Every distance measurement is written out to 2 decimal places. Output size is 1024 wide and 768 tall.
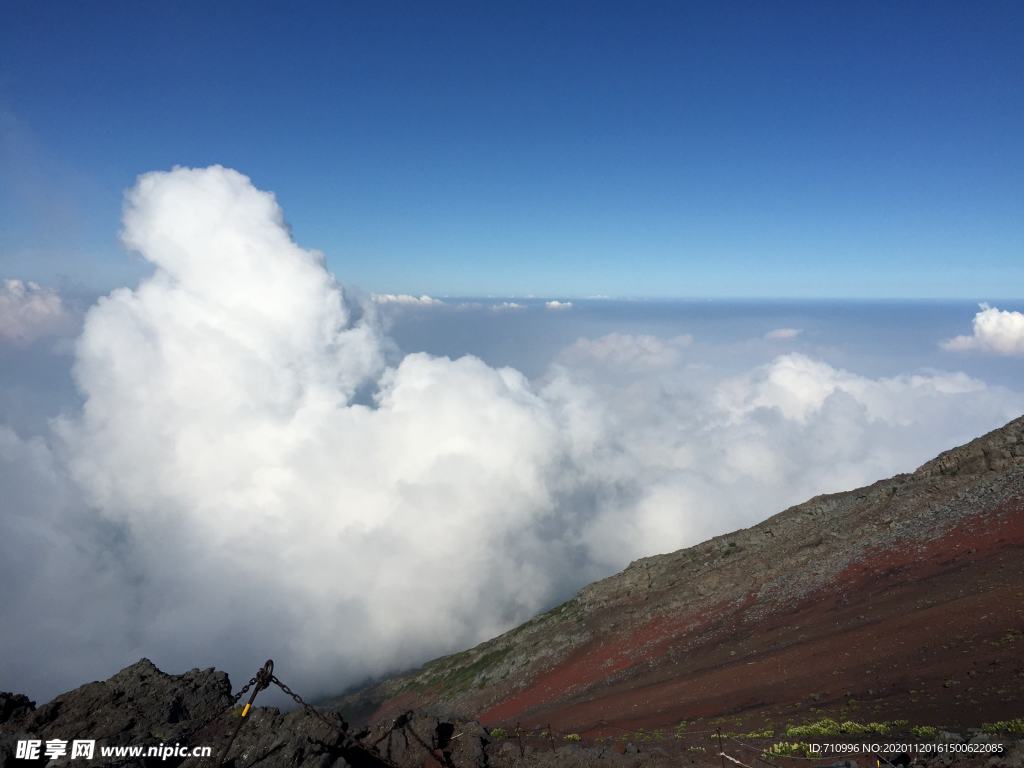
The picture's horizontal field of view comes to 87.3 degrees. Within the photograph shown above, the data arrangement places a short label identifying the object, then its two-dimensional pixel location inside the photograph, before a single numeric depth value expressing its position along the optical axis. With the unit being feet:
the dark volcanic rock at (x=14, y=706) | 60.77
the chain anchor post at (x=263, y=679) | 46.99
